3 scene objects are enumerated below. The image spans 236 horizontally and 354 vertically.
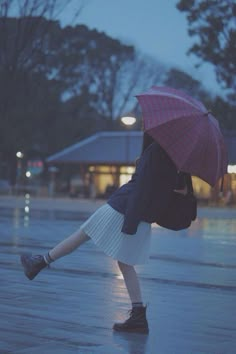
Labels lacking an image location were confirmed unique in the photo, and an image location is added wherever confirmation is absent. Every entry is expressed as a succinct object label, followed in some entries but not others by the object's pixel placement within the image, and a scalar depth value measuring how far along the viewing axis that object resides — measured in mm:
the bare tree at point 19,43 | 29125
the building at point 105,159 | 54472
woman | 6617
